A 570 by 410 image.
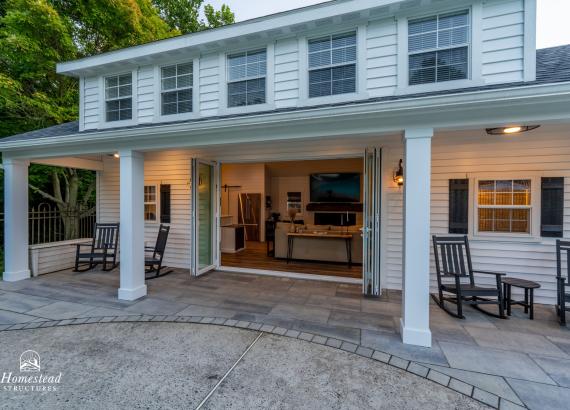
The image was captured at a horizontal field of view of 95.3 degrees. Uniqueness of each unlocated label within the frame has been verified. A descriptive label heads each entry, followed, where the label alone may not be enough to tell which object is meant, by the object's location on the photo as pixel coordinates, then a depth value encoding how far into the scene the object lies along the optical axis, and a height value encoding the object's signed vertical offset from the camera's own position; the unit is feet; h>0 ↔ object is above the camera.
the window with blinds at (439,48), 11.01 +6.76
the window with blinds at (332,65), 12.44 +6.72
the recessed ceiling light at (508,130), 10.79 +3.20
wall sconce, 14.73 +1.60
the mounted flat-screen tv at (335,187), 32.27 +2.03
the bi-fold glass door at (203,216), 17.60 -0.96
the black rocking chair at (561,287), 10.77 -3.42
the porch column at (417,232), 9.36 -1.03
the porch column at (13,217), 16.49 -1.04
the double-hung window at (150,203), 20.89 -0.10
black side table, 11.27 -3.97
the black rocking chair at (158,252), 17.54 -3.61
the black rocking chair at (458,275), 11.30 -3.33
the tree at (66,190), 24.17 +1.06
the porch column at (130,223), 13.52 -1.11
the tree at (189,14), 37.68 +28.01
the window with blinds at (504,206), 13.41 -0.06
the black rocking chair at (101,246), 18.75 -3.36
